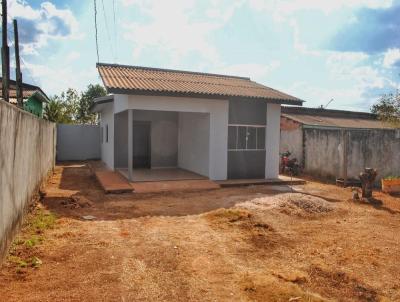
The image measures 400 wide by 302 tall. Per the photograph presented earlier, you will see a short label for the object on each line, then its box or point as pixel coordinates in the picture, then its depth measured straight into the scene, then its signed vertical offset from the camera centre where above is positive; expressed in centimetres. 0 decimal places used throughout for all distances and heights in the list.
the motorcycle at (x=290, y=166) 1468 -112
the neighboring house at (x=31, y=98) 1658 +208
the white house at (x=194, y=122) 1118 +66
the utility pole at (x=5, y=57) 1057 +249
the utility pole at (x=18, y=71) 1202 +240
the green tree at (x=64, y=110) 2412 +219
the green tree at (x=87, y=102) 3581 +372
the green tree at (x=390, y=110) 1289 +126
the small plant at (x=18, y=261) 432 -163
